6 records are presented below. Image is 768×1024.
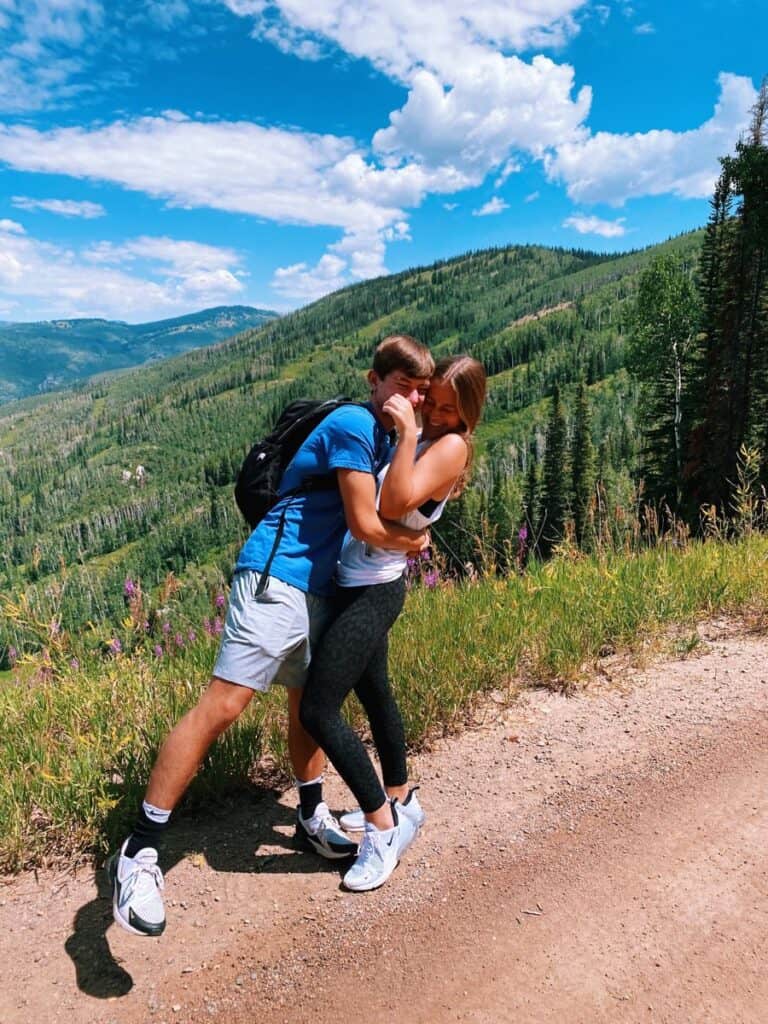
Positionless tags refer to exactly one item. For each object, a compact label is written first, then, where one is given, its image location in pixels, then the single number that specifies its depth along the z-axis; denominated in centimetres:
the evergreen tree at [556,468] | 3766
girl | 260
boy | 244
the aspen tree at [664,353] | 2703
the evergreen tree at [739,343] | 2080
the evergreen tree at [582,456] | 3703
